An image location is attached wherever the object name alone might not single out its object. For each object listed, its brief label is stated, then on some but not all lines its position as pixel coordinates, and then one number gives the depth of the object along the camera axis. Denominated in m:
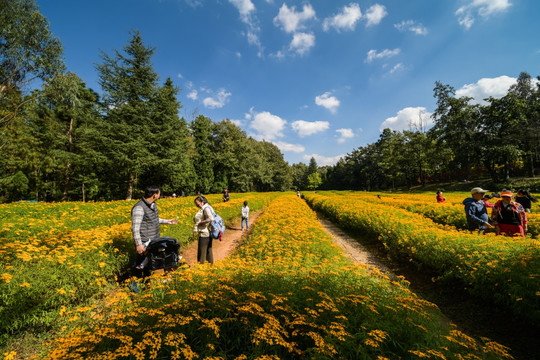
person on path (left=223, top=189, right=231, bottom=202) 17.81
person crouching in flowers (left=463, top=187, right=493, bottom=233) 5.74
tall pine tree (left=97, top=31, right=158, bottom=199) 21.59
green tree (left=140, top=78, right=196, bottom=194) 23.72
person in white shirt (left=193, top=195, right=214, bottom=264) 5.13
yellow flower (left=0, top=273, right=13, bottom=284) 2.81
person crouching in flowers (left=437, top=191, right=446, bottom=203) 12.41
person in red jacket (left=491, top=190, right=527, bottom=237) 5.30
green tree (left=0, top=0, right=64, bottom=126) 15.24
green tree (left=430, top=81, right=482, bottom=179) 32.91
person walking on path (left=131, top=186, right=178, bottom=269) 3.66
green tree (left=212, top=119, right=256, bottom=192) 42.50
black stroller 3.65
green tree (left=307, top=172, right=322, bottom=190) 89.75
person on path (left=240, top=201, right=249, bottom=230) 12.04
